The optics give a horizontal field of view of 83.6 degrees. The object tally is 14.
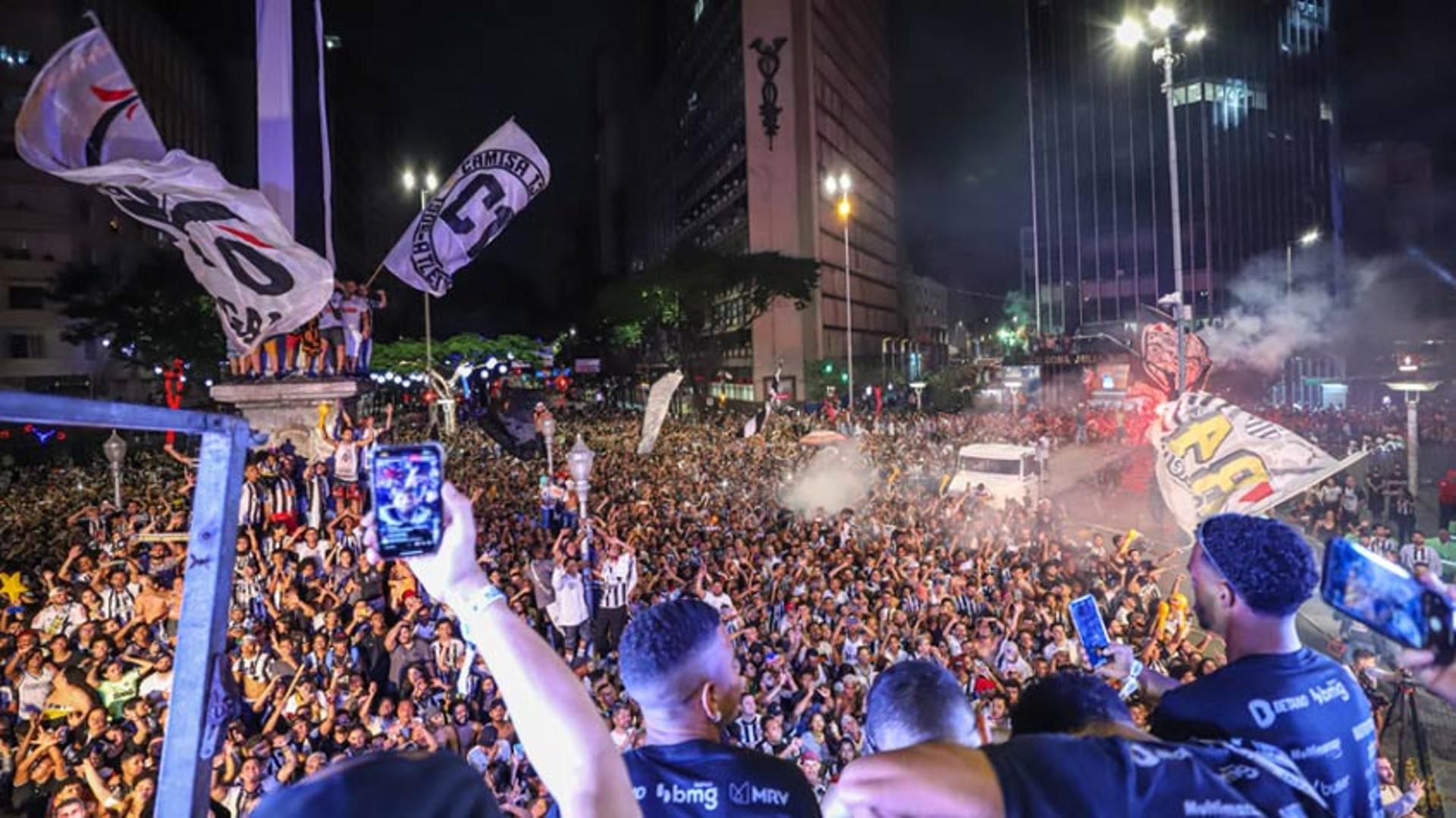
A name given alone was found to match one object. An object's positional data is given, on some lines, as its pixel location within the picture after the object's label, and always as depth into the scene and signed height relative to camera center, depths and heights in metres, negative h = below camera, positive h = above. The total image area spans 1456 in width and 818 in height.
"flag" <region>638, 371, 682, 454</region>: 20.36 +0.47
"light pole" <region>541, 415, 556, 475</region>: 16.03 -0.03
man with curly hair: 1.94 -0.67
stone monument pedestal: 16.94 +0.70
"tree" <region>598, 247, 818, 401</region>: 48.41 +8.20
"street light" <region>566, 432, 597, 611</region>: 11.88 -0.61
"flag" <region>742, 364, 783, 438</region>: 25.53 +0.15
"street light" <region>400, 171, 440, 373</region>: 18.87 +6.16
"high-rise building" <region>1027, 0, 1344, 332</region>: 65.81 +22.58
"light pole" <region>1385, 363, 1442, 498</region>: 18.75 -0.31
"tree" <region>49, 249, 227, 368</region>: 36.91 +5.76
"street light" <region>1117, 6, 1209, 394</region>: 12.57 +5.95
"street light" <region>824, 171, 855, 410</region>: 31.02 +9.08
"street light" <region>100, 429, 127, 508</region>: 15.07 -0.24
